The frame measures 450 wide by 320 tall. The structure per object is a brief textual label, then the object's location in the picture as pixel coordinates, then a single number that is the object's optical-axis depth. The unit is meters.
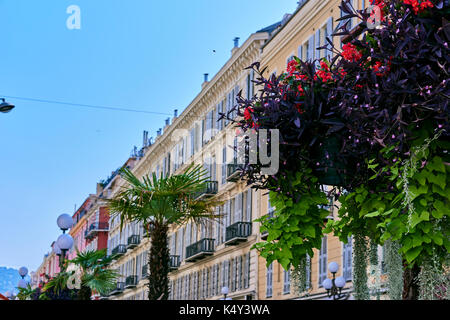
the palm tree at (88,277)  23.43
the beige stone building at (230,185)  30.33
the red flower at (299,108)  4.79
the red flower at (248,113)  5.09
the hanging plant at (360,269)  5.30
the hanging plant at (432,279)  4.27
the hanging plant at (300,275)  5.33
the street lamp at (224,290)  30.63
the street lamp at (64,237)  17.31
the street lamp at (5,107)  18.19
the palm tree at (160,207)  14.22
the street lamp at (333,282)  20.55
